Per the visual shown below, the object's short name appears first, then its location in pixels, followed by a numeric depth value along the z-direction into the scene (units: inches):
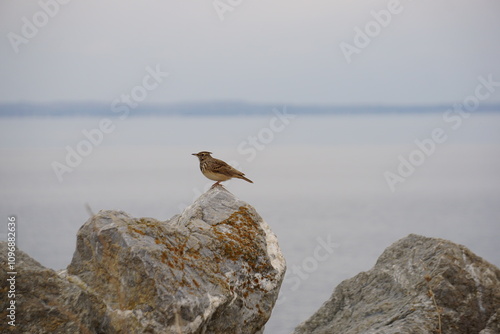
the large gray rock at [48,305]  463.2
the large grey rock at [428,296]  528.4
